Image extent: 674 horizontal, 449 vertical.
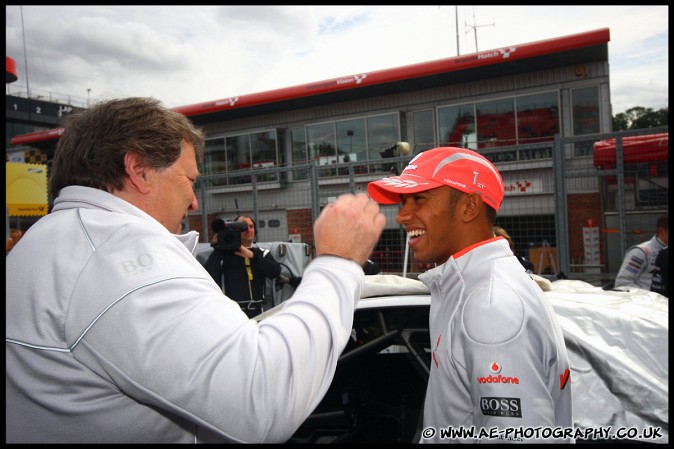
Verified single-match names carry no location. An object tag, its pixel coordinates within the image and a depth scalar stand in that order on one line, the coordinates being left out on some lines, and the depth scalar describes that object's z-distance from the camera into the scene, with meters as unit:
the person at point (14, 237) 7.76
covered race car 2.29
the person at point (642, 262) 5.25
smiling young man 1.44
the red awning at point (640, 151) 5.55
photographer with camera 5.45
